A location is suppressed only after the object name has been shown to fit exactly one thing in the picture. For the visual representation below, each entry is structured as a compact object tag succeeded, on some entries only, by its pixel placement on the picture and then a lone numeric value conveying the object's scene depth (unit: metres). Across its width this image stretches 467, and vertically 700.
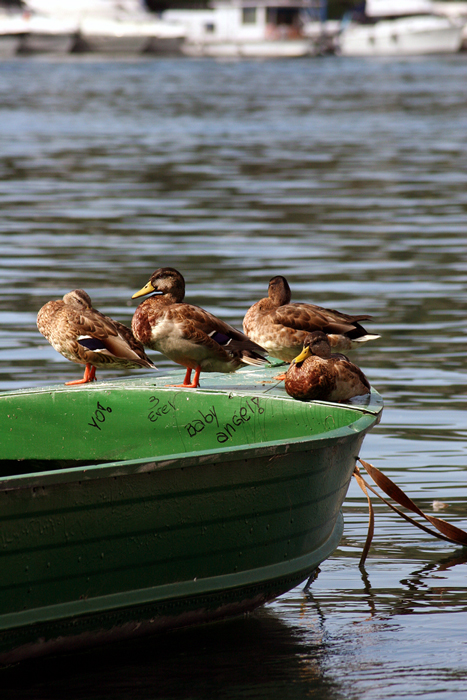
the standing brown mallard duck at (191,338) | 15.10
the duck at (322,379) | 14.16
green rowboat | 11.07
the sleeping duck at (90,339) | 15.99
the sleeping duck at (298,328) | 16.77
